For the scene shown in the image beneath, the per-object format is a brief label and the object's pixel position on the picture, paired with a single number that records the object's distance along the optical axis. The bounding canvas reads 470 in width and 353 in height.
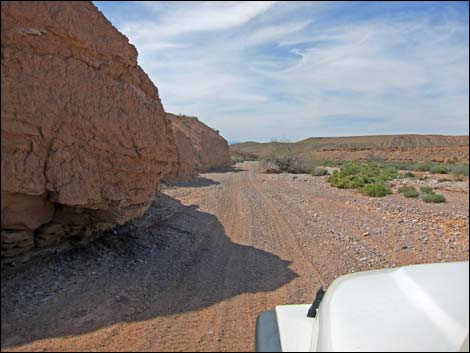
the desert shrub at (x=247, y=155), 61.69
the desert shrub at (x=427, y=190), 9.59
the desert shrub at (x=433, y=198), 8.28
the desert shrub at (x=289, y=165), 29.62
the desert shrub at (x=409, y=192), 9.97
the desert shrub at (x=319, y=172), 26.14
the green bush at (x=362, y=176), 15.26
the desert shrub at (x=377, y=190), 12.23
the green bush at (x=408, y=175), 14.38
